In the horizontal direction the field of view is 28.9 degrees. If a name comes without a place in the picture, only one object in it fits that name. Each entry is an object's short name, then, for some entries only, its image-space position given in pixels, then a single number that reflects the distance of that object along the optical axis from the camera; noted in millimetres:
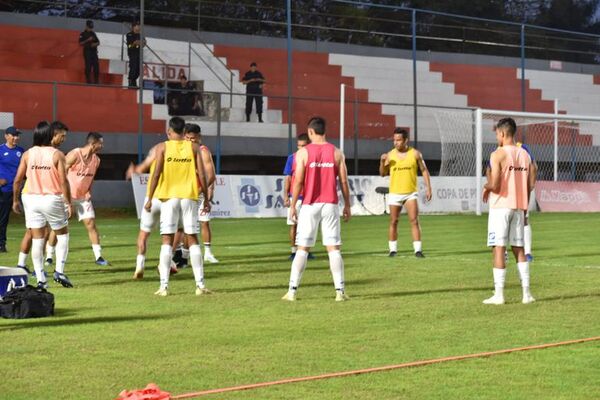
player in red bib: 12852
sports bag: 11383
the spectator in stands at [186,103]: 37438
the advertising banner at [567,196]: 39938
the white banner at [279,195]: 33844
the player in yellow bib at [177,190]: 13531
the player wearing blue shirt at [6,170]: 20531
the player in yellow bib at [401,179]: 19406
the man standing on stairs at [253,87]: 38969
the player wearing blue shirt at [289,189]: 18797
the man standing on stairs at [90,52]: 36781
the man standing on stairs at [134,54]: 36312
